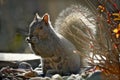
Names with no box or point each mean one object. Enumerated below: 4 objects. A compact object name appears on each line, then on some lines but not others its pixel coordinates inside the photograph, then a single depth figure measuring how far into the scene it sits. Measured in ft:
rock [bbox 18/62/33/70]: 31.45
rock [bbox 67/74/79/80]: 26.61
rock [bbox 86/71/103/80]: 23.59
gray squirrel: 28.53
